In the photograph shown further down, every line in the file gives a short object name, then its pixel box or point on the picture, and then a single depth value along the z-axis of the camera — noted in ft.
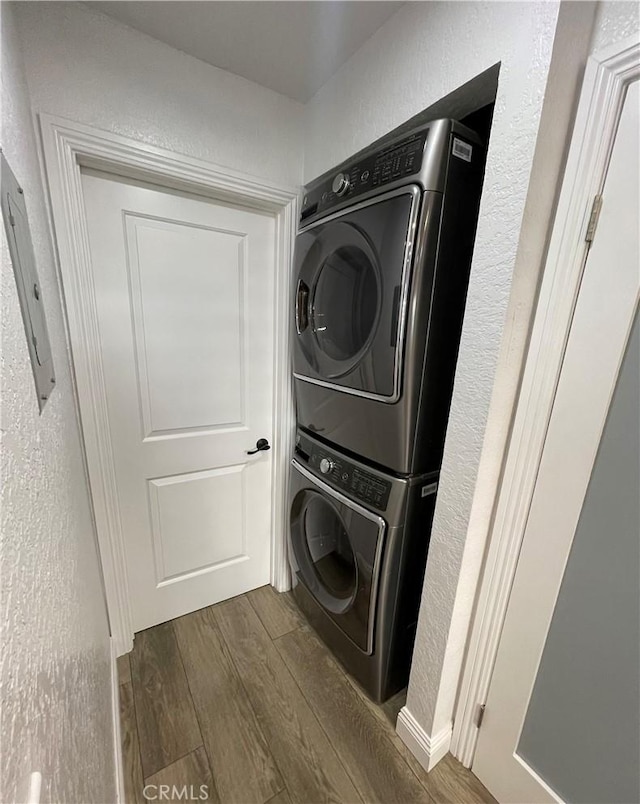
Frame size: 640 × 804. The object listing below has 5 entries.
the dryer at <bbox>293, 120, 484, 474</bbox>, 3.09
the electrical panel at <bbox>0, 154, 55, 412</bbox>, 1.78
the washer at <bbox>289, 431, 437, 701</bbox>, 3.74
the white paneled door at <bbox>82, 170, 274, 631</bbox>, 4.34
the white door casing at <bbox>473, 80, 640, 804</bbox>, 2.40
